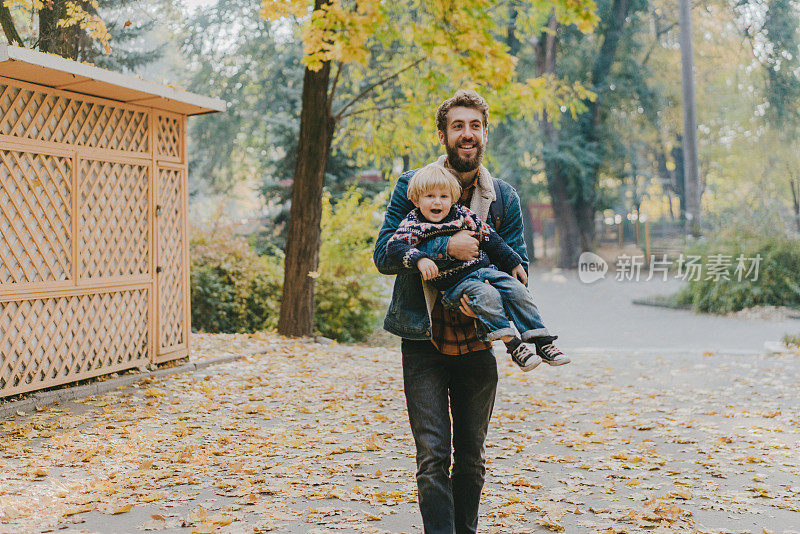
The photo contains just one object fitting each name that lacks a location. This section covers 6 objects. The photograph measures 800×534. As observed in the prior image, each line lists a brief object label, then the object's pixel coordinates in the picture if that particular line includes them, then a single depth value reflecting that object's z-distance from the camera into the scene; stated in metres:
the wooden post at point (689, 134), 20.78
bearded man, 3.12
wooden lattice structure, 7.23
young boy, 2.94
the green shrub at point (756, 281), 17.84
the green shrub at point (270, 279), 13.87
